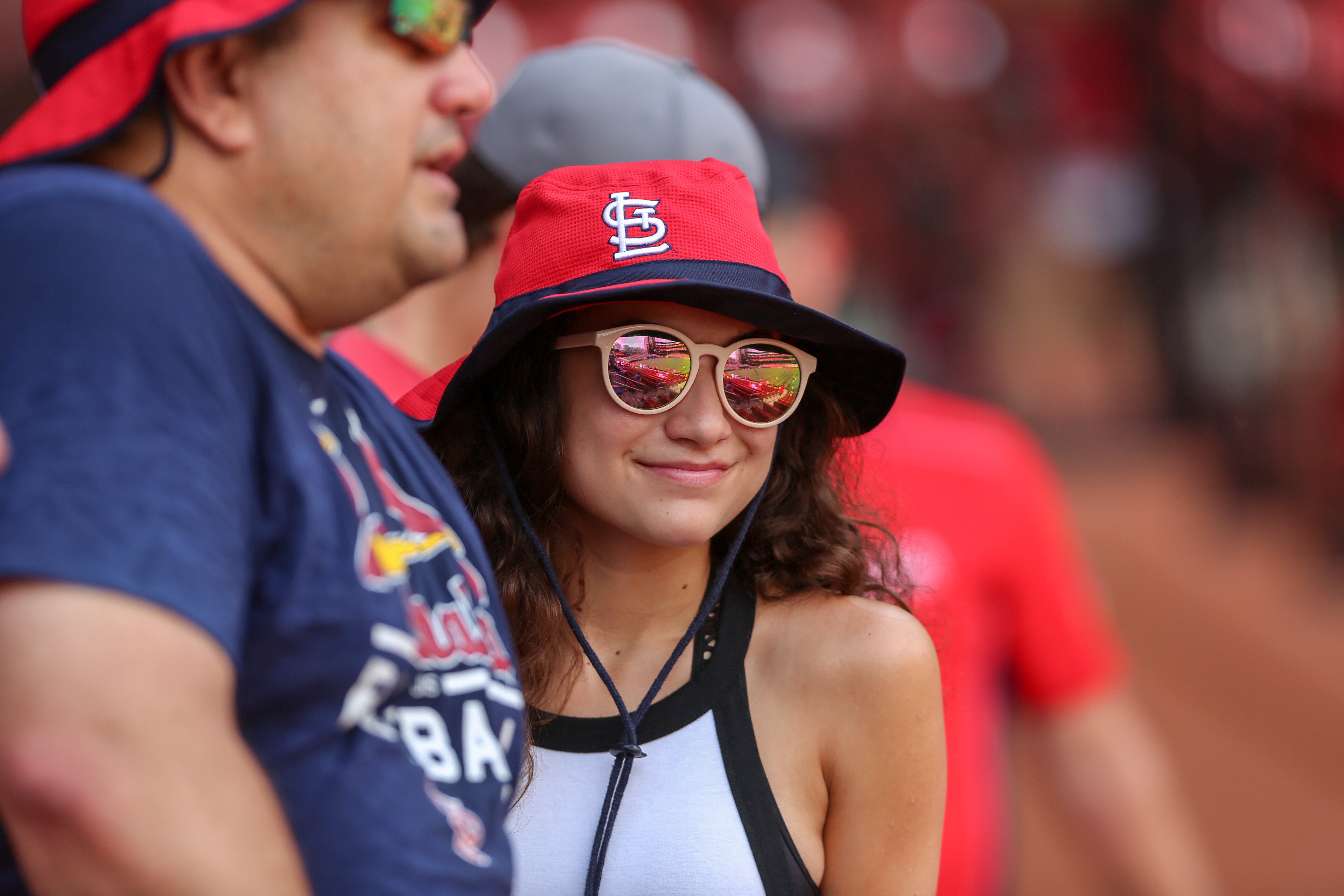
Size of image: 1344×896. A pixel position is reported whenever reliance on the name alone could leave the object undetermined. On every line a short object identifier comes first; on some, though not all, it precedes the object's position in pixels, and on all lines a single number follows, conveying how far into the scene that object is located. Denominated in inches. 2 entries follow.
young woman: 314.4
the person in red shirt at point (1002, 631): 333.0
